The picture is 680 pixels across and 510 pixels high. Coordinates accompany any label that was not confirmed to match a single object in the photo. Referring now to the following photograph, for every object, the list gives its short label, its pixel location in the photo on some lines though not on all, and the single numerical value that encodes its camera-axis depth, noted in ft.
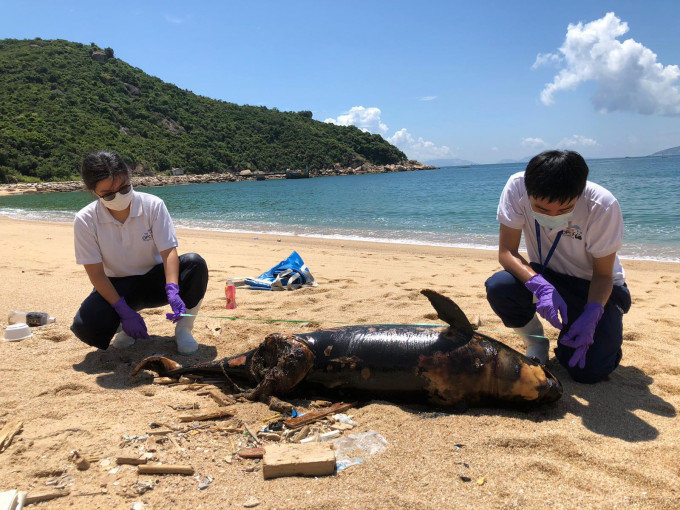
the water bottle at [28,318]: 14.52
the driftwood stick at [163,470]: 7.27
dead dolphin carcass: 9.59
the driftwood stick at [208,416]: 9.12
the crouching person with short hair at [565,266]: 9.59
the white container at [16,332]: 13.19
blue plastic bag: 20.02
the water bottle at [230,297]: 16.93
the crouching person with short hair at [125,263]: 11.87
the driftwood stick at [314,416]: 9.15
